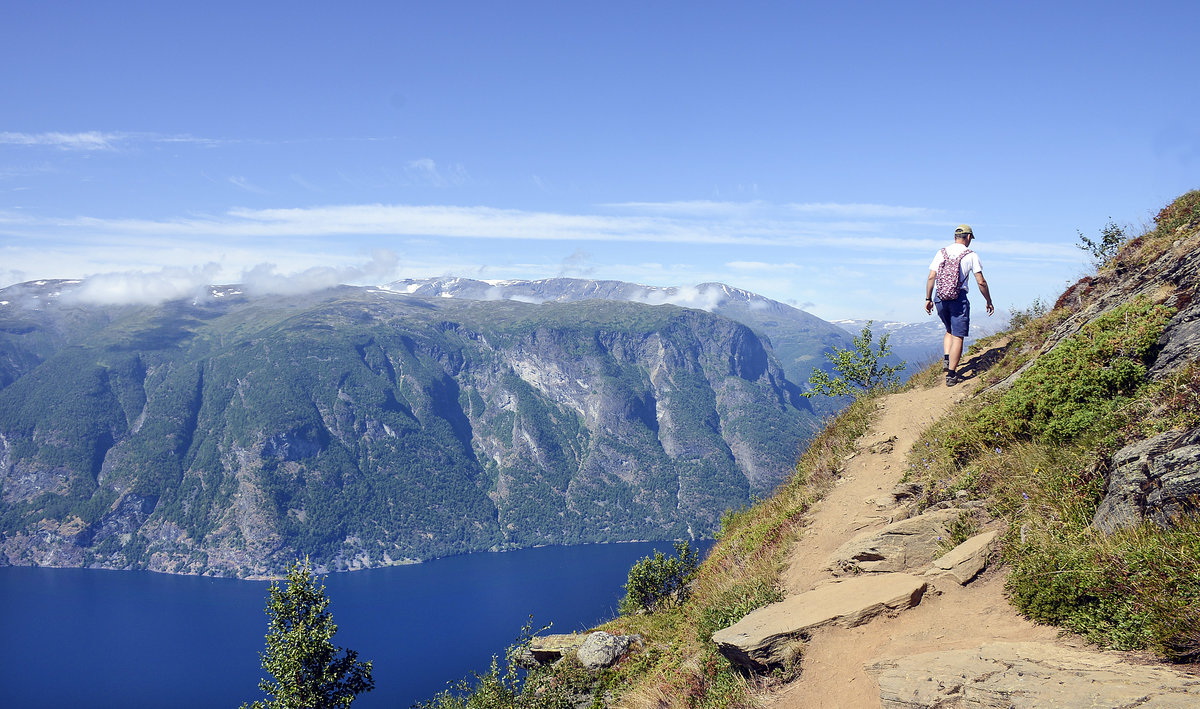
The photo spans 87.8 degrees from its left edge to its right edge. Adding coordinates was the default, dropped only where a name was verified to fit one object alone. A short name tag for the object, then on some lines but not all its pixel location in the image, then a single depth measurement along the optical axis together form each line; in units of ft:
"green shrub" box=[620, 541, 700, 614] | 53.92
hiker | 46.62
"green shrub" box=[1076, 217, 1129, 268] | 61.06
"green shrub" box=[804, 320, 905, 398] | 62.54
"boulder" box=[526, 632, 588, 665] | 49.80
